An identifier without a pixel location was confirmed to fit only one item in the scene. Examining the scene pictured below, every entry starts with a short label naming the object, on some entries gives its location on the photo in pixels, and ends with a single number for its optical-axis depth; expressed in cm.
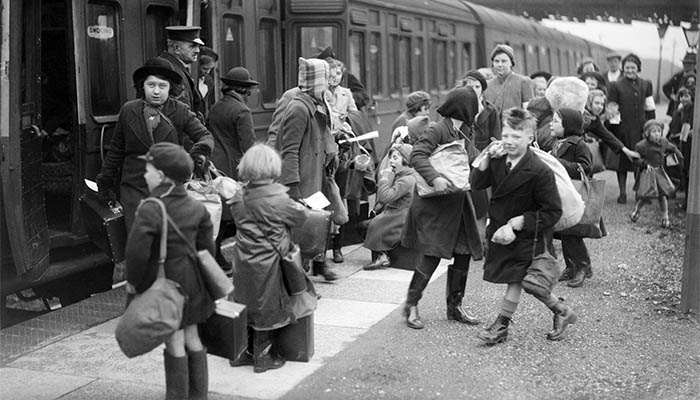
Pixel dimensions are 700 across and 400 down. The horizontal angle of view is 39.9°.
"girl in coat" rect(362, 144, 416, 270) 810
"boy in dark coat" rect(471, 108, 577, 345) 594
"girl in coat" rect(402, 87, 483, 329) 646
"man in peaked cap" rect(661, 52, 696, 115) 1605
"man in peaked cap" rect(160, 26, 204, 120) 741
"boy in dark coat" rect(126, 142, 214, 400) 448
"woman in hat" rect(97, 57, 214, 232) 638
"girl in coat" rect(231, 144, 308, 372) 532
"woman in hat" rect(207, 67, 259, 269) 779
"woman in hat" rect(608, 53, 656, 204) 1338
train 653
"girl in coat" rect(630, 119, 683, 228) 1118
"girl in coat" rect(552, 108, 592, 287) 777
